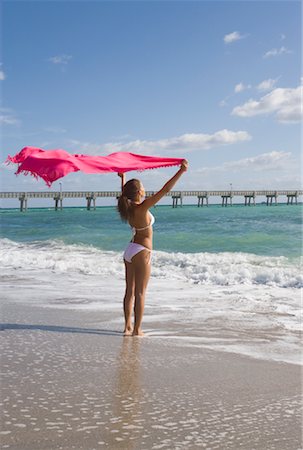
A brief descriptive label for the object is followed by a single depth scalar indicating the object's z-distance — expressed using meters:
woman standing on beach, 5.54
